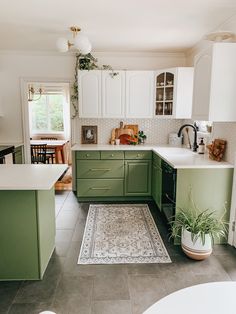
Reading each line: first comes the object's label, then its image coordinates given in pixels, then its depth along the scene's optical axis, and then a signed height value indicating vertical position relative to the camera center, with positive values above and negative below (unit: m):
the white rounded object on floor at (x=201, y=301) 0.89 -0.66
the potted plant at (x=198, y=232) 2.49 -1.12
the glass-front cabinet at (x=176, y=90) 3.92 +0.46
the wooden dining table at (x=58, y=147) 6.55 -0.75
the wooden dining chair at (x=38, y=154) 5.64 -0.81
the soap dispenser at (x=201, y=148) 3.54 -0.40
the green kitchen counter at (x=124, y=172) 3.58 -0.84
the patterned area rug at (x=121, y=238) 2.58 -1.39
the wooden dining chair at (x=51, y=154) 6.56 -0.92
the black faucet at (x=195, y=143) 3.78 -0.36
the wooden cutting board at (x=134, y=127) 4.66 -0.15
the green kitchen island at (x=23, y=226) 2.09 -0.91
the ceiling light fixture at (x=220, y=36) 2.56 +0.87
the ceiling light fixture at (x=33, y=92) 7.45 +0.78
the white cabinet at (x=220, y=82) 2.53 +0.38
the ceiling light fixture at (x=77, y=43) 2.81 +0.86
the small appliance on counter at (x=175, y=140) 4.53 -0.37
